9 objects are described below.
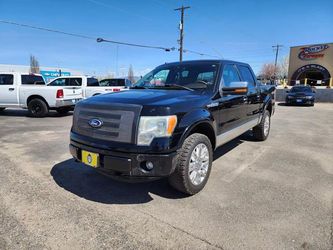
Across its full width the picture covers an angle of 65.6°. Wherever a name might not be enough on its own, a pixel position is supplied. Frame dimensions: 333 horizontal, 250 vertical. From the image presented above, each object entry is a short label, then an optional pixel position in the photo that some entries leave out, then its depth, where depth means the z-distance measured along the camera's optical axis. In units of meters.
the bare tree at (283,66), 92.51
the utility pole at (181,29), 28.06
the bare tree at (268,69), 91.31
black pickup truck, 2.97
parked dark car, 17.14
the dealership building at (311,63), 35.22
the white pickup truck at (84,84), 13.62
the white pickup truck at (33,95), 11.00
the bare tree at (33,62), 70.50
